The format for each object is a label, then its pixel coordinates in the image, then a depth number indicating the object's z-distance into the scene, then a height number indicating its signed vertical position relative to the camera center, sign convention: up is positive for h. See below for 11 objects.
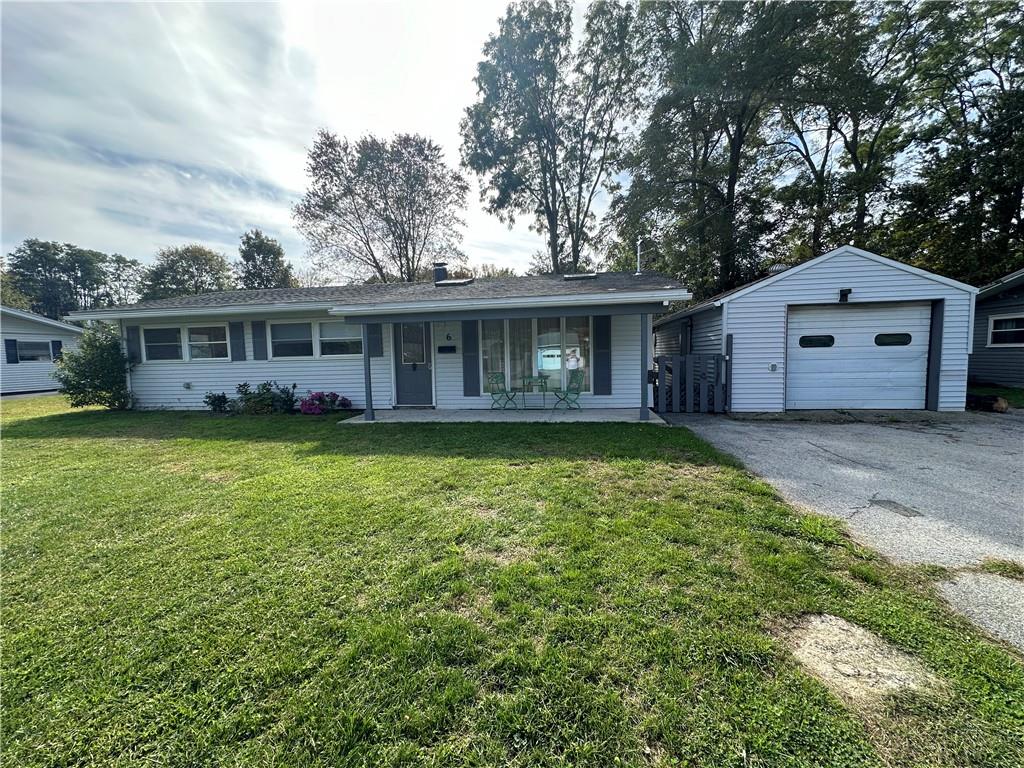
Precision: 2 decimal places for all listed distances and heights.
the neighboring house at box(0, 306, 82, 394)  14.86 +0.71
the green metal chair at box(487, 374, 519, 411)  8.96 -0.83
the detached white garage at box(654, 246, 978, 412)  8.00 +0.34
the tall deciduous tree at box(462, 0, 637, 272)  17.95 +11.71
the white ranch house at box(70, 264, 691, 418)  7.87 +0.49
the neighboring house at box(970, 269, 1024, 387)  10.95 +0.44
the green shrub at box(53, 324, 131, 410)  9.86 -0.17
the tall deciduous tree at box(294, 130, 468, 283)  21.39 +8.55
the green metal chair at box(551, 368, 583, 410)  8.65 -0.80
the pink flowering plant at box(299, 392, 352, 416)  9.40 -1.04
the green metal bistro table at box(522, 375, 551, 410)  8.88 -0.68
